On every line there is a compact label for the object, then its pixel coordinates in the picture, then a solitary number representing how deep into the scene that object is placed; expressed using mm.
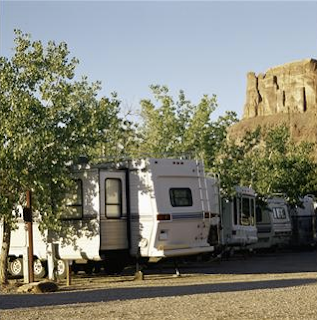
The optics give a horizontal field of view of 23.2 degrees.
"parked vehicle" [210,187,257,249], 24953
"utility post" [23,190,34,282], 17078
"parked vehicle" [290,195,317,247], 34688
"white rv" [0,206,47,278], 19264
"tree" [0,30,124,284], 17266
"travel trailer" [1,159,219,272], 18344
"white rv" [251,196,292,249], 30484
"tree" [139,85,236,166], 29703
